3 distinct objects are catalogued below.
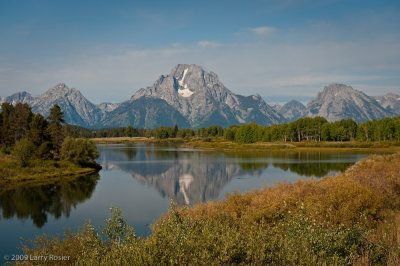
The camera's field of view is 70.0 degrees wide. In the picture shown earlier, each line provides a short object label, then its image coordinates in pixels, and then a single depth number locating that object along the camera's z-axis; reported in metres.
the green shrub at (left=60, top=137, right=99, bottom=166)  70.88
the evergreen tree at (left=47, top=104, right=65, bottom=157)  74.76
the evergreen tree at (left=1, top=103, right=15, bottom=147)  83.12
